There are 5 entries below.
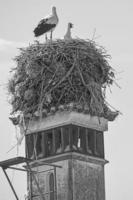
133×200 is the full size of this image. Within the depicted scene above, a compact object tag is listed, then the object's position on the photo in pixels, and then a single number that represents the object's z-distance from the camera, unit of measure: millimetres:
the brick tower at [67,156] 55500
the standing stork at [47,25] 58688
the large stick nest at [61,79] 56250
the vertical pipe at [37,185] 55125
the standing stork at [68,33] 58144
